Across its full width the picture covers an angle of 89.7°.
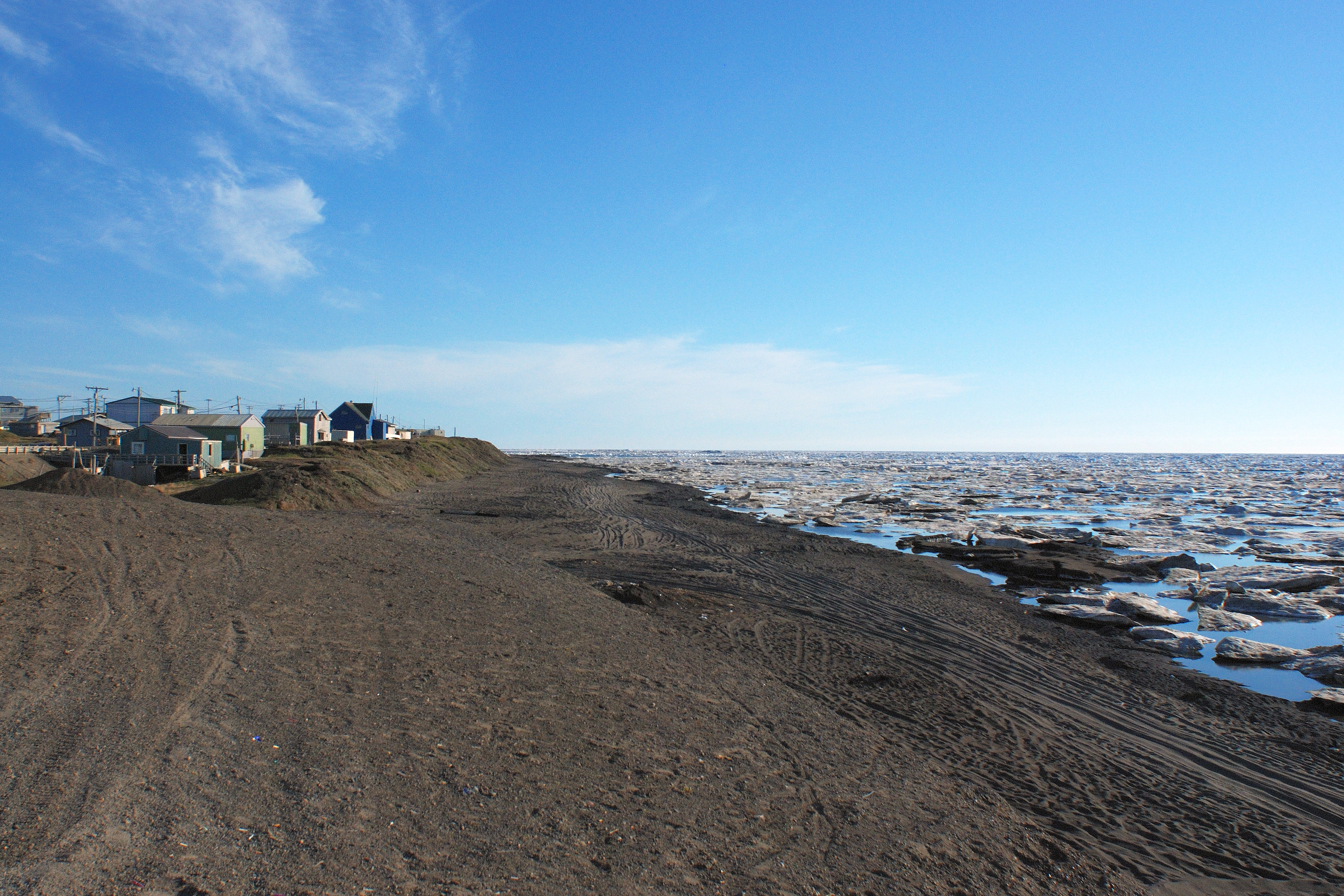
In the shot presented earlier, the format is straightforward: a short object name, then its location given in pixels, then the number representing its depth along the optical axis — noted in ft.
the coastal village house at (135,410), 248.93
